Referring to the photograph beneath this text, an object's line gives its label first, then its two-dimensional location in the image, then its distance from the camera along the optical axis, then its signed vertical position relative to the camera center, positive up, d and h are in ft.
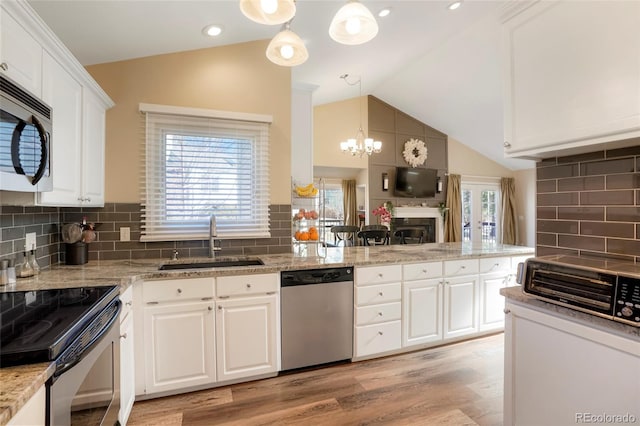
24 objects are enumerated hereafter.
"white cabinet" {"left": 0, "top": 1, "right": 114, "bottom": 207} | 4.49 +2.28
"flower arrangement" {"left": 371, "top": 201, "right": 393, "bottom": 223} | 19.27 +0.17
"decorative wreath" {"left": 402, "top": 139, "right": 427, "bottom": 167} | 23.15 +4.70
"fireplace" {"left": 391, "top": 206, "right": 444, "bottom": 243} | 22.63 -0.49
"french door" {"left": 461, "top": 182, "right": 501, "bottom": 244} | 25.76 +0.09
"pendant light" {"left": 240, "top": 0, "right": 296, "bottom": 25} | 4.51 +3.17
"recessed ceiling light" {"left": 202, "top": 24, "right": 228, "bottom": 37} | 8.21 +5.11
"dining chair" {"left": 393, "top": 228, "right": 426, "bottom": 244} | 14.92 -1.02
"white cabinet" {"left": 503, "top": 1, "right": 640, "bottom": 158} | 4.15 +2.12
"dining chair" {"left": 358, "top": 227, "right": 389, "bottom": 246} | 14.29 -1.02
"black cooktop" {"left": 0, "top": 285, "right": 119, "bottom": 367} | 3.07 -1.31
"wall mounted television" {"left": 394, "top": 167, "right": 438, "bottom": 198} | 22.50 +2.35
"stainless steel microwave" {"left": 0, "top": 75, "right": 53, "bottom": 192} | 4.09 +1.13
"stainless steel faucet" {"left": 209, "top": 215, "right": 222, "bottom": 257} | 8.89 -0.63
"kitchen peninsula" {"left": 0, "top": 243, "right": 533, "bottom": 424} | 6.61 -1.45
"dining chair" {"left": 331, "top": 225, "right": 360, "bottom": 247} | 17.70 -1.45
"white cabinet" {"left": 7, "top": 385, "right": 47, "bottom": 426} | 2.60 -1.80
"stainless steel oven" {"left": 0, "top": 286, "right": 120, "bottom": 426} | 3.15 -1.49
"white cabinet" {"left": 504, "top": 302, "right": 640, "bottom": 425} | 3.84 -2.28
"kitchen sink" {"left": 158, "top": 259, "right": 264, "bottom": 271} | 8.06 -1.40
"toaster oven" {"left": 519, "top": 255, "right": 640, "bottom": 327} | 3.72 -1.00
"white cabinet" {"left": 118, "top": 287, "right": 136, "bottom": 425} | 5.80 -2.90
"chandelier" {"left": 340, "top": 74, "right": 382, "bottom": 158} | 18.25 +4.21
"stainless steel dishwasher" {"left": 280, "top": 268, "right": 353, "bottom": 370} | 7.89 -2.74
